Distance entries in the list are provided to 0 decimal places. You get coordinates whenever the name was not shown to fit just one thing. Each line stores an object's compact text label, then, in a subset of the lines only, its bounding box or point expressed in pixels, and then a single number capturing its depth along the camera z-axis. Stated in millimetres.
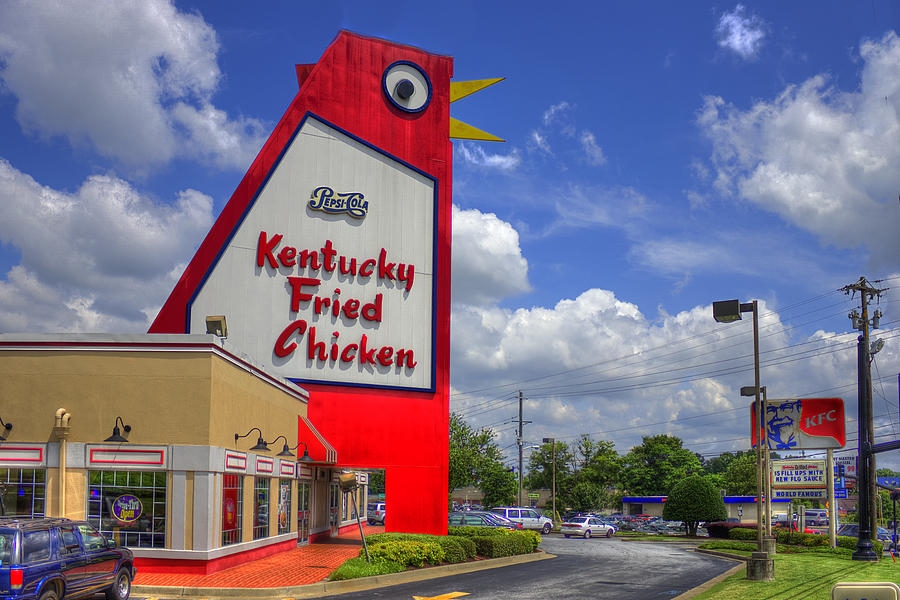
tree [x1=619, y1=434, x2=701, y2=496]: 99125
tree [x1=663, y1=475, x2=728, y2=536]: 52938
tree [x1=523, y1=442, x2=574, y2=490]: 95875
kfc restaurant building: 32531
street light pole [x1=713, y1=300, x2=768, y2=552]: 23656
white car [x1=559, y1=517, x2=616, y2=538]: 54531
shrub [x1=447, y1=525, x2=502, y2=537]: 33741
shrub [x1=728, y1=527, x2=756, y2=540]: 45625
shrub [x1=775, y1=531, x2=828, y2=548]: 39594
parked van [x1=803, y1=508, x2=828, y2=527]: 65762
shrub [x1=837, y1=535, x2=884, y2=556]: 39084
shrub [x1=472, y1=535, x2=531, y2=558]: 30734
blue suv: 13547
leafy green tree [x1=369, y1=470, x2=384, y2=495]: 107188
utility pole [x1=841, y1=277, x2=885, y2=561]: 33969
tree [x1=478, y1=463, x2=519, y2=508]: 76938
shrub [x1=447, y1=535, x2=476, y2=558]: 28670
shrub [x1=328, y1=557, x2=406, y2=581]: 22141
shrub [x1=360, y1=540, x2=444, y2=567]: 24484
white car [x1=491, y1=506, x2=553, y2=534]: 53125
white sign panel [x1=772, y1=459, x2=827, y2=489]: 43156
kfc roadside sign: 39094
